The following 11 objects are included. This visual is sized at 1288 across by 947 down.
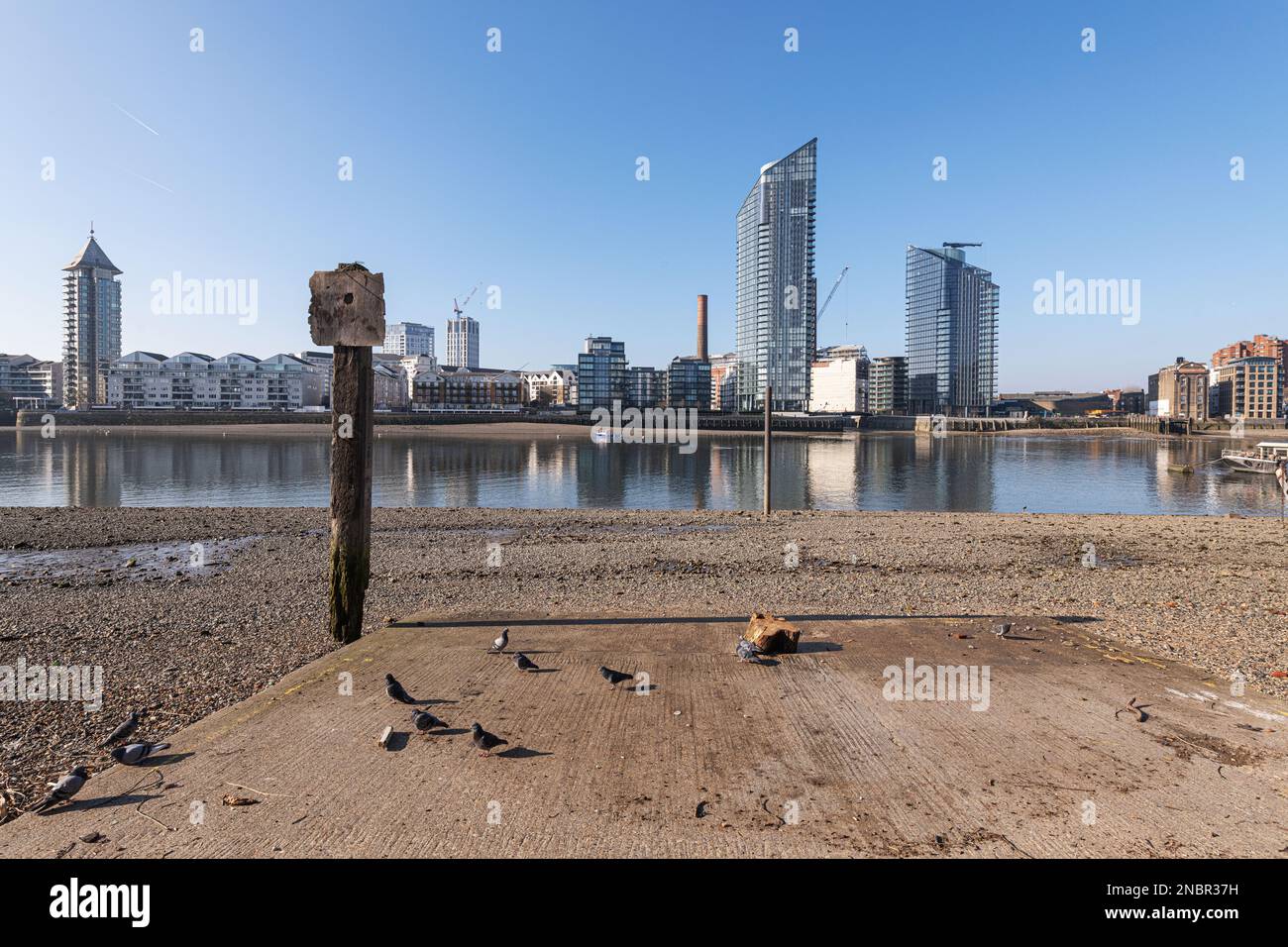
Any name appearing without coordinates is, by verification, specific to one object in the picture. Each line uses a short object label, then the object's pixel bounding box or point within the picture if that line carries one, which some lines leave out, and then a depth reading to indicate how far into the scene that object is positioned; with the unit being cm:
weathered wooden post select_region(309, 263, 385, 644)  915
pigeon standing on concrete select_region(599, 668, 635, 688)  712
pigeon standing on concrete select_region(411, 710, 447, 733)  593
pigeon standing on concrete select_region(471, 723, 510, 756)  556
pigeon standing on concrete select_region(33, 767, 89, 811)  485
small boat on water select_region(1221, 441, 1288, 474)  6391
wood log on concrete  823
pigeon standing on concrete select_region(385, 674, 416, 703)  668
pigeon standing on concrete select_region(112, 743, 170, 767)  545
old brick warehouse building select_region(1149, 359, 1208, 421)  18992
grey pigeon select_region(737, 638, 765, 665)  798
